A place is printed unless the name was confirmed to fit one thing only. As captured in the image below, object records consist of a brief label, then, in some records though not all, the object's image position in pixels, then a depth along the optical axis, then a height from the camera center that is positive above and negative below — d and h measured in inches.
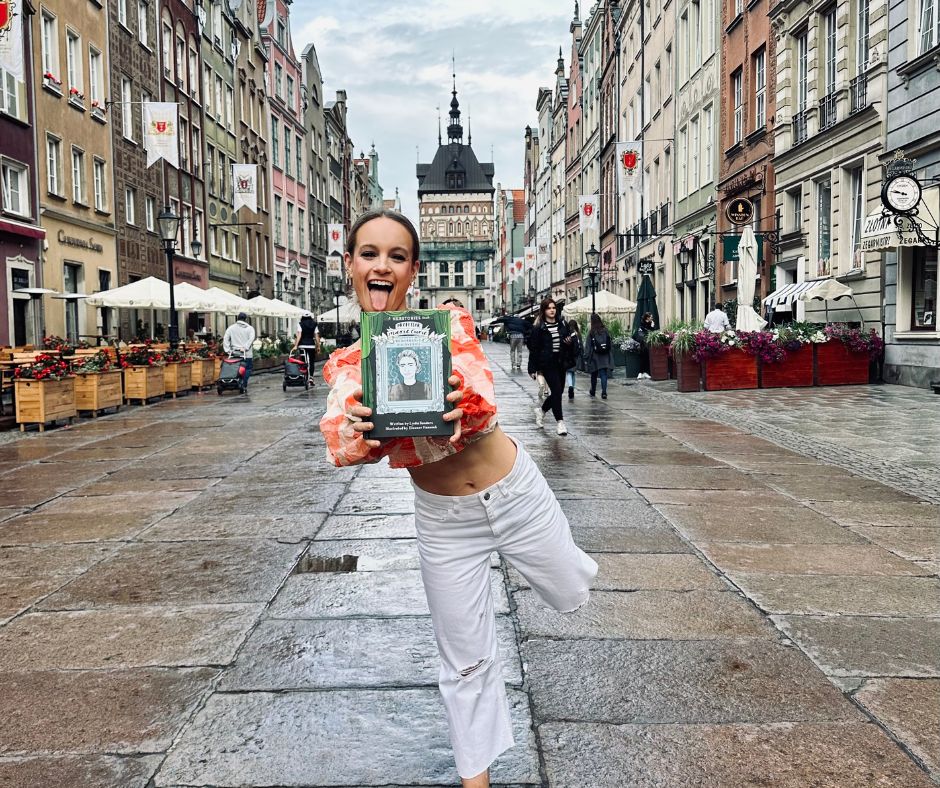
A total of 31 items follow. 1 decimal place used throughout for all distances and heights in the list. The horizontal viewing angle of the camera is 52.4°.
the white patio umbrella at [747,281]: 751.7 +43.3
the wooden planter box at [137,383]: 668.7 -28.7
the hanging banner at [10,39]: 573.3 +185.3
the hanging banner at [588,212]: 1518.2 +199.7
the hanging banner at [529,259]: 2738.7 +227.7
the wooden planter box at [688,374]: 685.3 -27.9
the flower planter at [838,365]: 697.5 -23.3
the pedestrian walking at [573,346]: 486.7 -4.8
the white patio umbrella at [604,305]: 1226.6 +40.4
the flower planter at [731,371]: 687.7 -26.0
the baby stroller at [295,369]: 823.7 -25.1
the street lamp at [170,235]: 844.0 +96.2
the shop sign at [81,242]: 965.8 +106.6
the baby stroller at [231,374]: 776.3 -26.8
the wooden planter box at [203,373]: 821.2 -27.7
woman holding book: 97.0 -20.4
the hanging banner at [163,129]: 898.1 +200.3
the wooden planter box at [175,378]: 749.3 -29.1
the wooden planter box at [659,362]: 832.3 -23.0
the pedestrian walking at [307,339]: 849.5 +1.2
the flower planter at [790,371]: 691.4 -26.6
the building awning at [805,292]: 757.9 +34.0
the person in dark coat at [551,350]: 466.3 -6.6
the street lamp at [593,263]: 1113.4 +88.6
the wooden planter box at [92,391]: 573.8 -28.9
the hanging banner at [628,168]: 1160.8 +206.3
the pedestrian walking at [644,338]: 888.2 -2.4
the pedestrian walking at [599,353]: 682.8 -11.8
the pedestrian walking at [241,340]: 810.8 +0.8
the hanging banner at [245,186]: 1261.1 +205.2
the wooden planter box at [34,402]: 499.8 -30.6
